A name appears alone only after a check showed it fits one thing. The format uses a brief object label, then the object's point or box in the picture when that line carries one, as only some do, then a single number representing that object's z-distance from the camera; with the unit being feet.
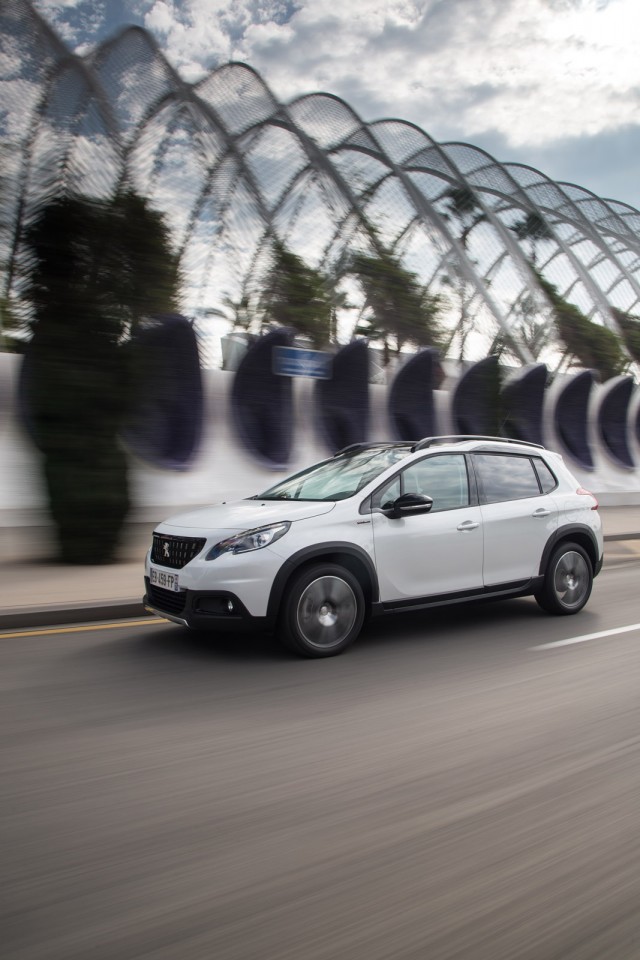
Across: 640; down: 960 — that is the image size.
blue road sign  53.62
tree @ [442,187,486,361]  98.63
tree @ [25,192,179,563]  32.73
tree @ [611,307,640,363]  111.14
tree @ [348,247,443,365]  71.26
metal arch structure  66.59
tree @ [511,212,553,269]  125.49
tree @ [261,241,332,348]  59.26
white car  18.01
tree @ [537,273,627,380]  94.73
